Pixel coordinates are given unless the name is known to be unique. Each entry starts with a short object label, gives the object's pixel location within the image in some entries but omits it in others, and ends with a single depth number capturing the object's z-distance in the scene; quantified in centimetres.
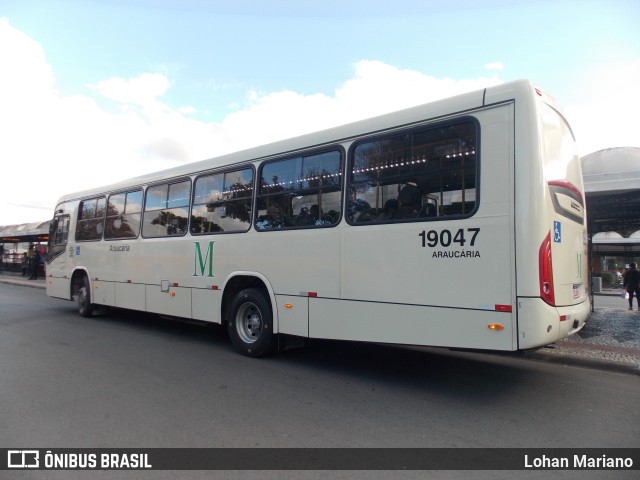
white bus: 443
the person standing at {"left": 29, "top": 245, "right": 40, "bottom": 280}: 2659
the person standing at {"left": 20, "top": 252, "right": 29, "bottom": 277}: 2883
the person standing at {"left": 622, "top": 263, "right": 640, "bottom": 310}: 1312
